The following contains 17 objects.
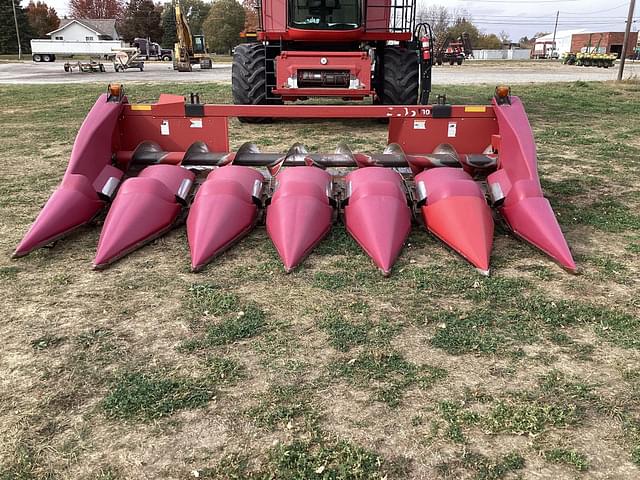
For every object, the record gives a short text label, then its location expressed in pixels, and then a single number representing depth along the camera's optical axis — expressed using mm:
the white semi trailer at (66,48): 40750
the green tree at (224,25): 67438
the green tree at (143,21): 65062
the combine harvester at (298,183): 3949
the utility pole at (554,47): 78000
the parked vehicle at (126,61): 31297
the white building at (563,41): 77669
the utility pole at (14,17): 54106
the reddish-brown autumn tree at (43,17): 70312
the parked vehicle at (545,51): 75188
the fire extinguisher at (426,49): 11148
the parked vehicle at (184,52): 28841
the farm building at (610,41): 65938
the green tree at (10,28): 55031
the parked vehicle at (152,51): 44750
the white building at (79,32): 67938
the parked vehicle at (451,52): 38969
